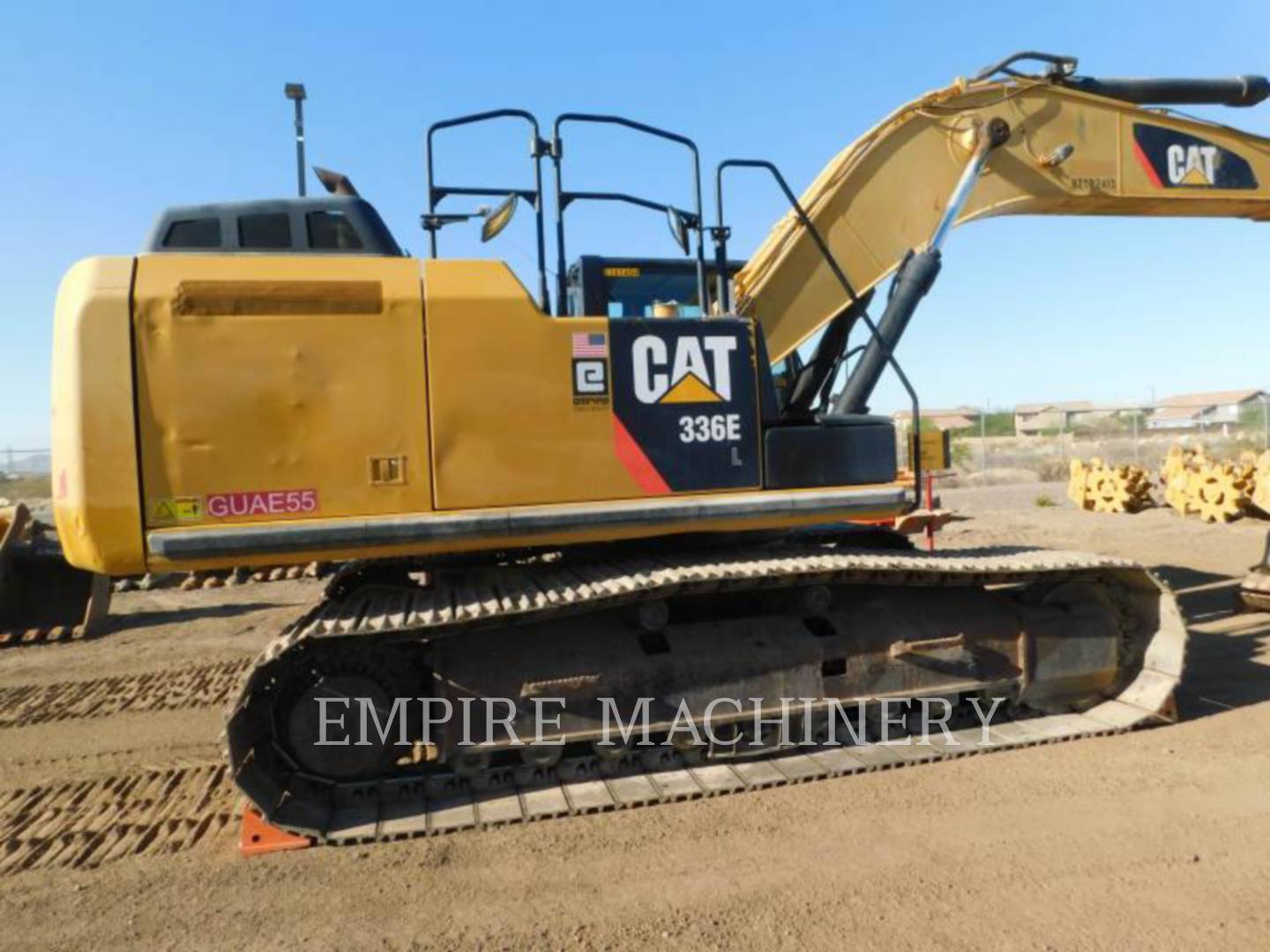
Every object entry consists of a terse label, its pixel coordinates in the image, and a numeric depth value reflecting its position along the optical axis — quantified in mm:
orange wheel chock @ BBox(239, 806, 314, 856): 3568
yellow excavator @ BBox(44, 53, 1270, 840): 3555
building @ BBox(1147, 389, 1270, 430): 43719
